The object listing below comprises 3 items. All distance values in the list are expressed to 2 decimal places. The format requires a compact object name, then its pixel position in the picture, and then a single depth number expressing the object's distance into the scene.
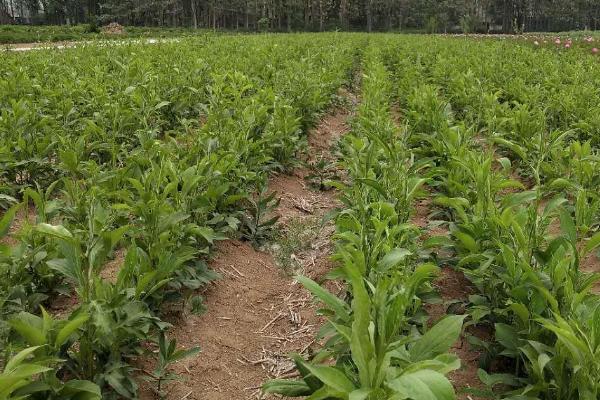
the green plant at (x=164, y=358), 2.58
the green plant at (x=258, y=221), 4.56
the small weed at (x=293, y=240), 4.39
